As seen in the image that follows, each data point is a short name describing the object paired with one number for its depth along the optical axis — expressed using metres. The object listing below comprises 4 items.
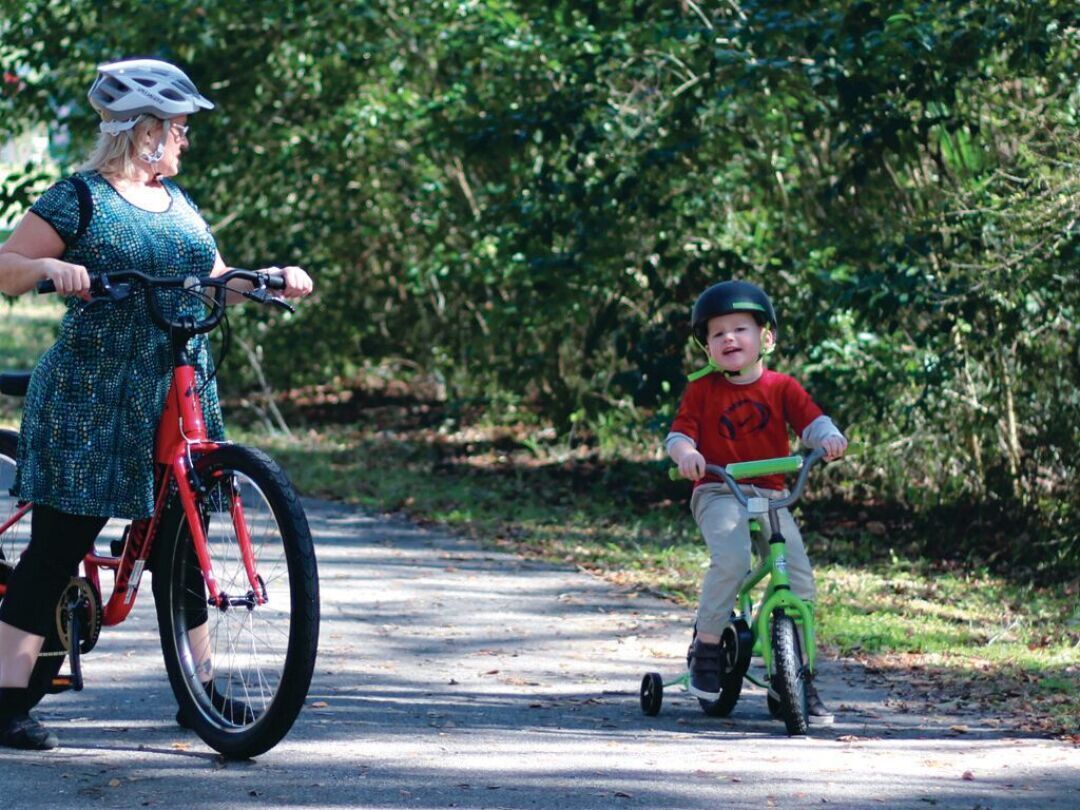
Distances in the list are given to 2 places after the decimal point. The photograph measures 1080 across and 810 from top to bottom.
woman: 9.99
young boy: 11.60
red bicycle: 9.52
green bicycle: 11.12
